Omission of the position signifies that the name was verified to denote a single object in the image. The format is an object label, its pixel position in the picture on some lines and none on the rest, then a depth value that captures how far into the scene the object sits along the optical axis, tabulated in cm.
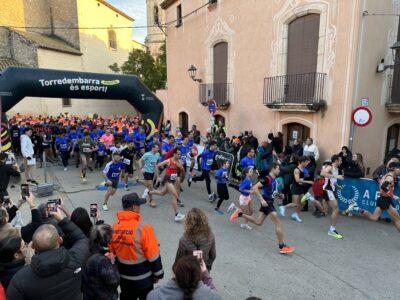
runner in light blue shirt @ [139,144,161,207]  851
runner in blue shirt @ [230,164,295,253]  563
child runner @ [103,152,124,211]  786
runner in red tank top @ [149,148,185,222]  770
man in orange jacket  315
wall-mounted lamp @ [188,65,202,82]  1636
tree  2841
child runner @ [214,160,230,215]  765
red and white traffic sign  817
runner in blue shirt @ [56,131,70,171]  1227
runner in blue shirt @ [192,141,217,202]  894
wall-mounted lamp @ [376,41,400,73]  948
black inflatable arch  962
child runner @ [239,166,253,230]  664
